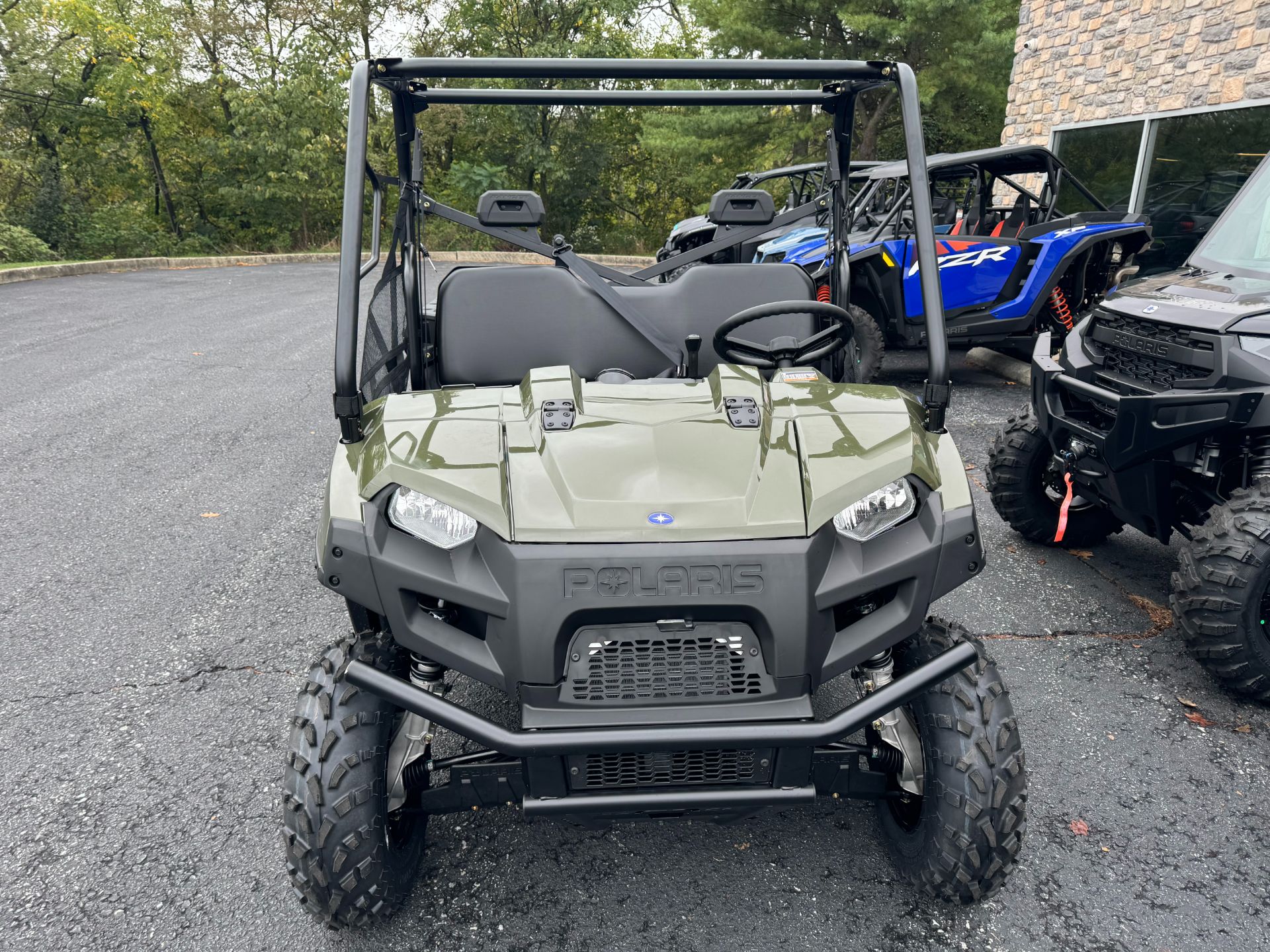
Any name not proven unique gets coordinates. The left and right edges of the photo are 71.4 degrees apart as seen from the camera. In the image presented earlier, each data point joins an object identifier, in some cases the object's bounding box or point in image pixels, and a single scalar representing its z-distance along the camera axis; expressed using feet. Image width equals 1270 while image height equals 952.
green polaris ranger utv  5.28
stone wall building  26.04
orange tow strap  11.00
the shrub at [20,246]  55.93
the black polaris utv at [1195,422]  8.63
